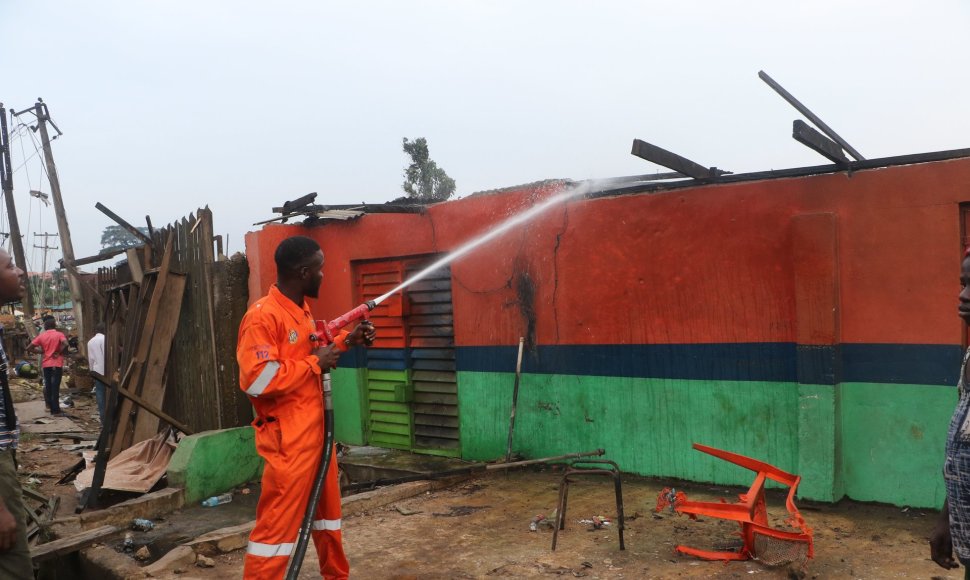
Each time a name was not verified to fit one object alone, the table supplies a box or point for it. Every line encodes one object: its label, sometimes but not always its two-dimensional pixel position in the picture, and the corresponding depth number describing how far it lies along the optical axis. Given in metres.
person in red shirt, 13.68
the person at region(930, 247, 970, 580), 2.30
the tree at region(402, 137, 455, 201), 26.56
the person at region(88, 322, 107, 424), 10.82
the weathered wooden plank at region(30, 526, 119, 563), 5.06
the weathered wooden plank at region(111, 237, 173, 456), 8.54
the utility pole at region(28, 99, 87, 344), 18.31
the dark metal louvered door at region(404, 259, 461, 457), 7.95
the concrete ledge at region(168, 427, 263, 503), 7.31
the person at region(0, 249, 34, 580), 2.65
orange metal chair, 4.16
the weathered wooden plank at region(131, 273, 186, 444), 8.89
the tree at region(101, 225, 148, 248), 87.25
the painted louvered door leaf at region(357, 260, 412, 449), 8.27
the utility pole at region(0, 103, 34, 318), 20.88
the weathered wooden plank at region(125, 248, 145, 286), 9.73
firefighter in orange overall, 3.46
